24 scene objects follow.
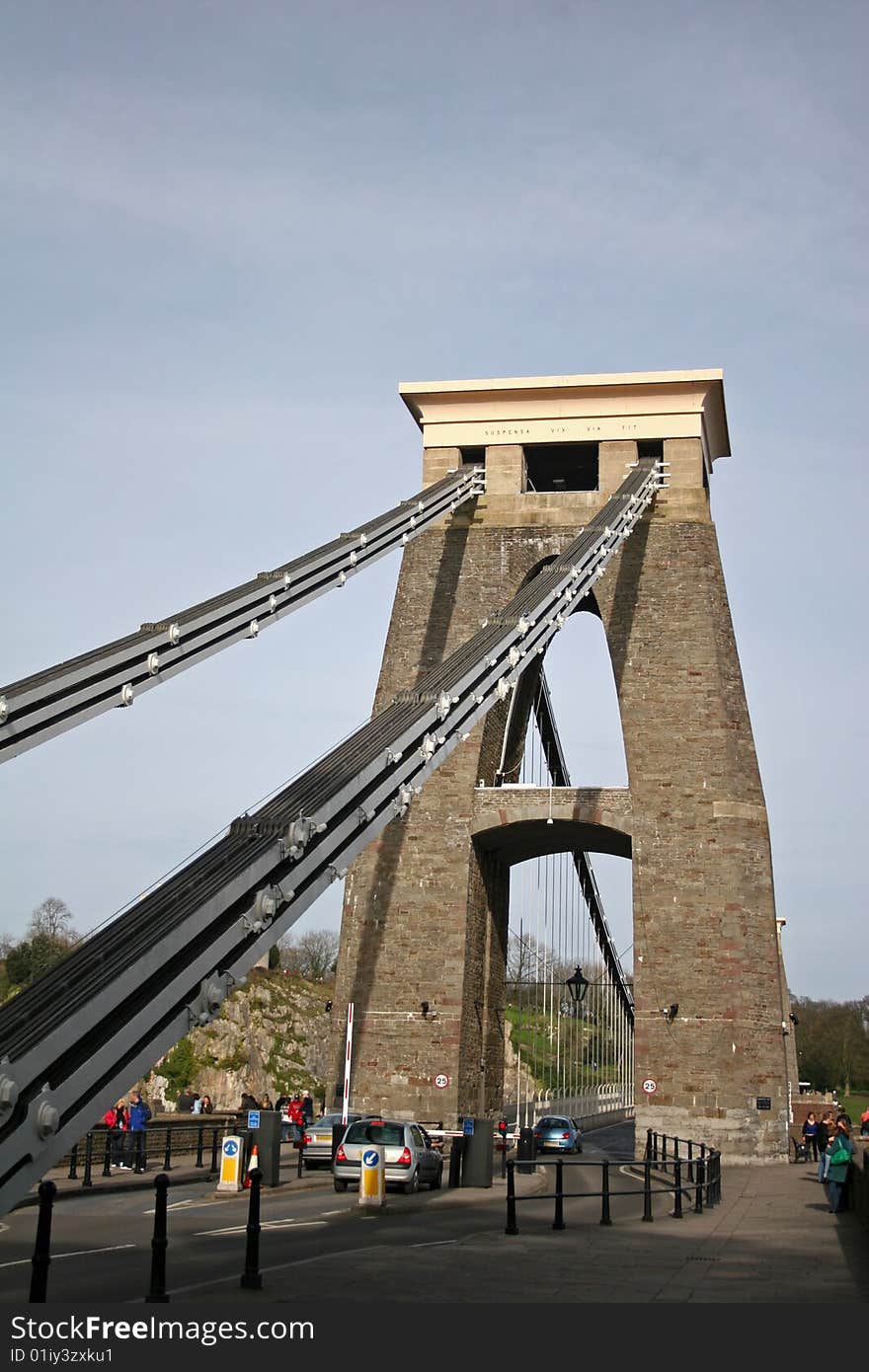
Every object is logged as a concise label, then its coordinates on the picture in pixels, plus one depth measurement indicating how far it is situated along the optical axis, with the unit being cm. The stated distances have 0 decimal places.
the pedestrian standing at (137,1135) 2412
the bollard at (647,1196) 1580
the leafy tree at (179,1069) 5600
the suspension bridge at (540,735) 2742
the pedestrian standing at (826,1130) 2512
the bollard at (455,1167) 2194
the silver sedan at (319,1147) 2486
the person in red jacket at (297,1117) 3038
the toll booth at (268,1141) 2022
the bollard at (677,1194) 1648
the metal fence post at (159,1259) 903
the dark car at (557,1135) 3281
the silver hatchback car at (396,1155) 2025
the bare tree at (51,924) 8844
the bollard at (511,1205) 1426
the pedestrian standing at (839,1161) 1773
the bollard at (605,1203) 1526
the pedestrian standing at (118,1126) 2472
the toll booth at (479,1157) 2183
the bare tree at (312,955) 10100
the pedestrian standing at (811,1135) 3160
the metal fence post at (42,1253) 841
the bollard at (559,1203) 1473
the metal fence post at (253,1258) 980
